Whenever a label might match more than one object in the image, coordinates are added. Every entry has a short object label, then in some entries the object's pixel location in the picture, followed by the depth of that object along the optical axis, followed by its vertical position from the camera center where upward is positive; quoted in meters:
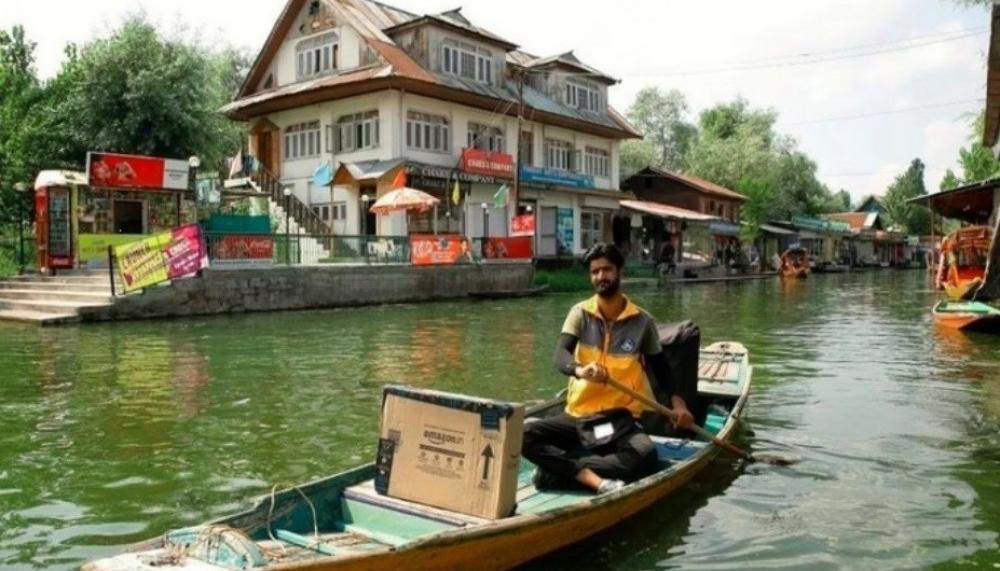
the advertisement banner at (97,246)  22.75 +0.42
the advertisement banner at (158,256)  19.44 +0.13
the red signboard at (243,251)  21.44 +0.27
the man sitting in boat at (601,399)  5.61 -0.92
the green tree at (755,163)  56.78 +6.84
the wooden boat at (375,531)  4.00 -1.43
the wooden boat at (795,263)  48.94 -0.15
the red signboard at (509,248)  29.33 +0.44
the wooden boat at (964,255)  19.70 +0.12
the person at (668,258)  39.89 +0.14
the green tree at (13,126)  27.22 +4.45
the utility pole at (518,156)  32.09 +4.12
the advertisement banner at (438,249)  26.78 +0.38
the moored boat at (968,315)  17.78 -1.17
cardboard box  4.84 -1.10
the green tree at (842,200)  94.86 +7.41
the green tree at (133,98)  29.91 +5.73
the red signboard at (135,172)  22.28 +2.41
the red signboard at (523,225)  31.09 +1.30
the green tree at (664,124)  69.62 +11.13
